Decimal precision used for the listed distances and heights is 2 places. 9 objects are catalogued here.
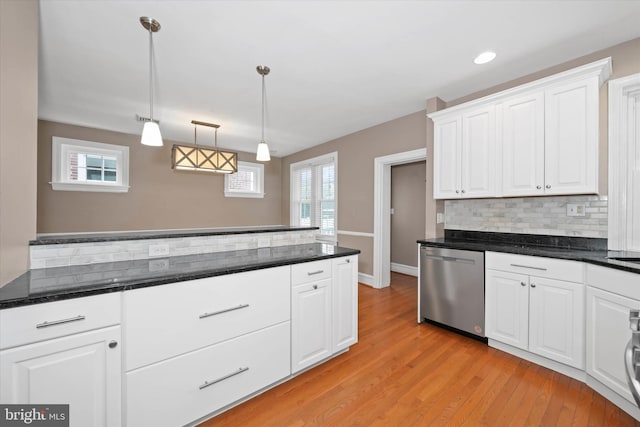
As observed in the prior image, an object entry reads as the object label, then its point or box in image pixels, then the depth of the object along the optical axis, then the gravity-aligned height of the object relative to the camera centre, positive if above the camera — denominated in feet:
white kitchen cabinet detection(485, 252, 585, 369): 6.23 -2.51
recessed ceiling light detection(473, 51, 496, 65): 7.36 +4.62
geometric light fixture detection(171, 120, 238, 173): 11.14 +2.45
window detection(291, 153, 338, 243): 16.51 +1.33
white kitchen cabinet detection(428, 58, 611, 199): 6.68 +2.25
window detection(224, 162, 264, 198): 18.42 +2.36
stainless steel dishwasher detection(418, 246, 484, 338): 7.91 -2.50
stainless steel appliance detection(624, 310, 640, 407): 2.00 -1.30
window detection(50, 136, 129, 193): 12.76 +2.49
